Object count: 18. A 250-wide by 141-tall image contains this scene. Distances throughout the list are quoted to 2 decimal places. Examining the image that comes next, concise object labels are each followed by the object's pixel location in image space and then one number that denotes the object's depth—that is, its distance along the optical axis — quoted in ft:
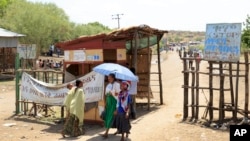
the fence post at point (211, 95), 33.55
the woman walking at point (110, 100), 28.48
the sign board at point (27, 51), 53.11
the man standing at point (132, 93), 36.83
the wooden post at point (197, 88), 34.47
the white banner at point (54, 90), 34.86
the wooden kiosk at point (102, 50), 36.04
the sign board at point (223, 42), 32.12
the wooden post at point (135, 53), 38.20
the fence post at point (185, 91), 35.37
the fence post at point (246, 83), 31.58
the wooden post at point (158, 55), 45.53
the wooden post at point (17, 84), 41.11
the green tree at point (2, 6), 163.09
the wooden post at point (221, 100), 32.86
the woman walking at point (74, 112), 31.32
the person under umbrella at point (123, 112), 27.96
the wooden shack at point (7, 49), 87.31
